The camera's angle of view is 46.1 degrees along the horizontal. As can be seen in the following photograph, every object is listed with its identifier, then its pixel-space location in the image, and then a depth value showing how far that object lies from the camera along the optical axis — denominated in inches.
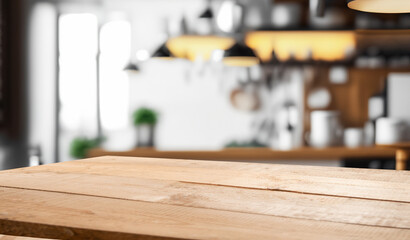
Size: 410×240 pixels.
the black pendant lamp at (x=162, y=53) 153.6
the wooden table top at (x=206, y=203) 31.7
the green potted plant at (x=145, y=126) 177.9
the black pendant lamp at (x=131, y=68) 177.9
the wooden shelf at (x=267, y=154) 157.9
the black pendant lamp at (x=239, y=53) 139.1
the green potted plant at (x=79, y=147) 185.5
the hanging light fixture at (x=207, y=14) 153.6
